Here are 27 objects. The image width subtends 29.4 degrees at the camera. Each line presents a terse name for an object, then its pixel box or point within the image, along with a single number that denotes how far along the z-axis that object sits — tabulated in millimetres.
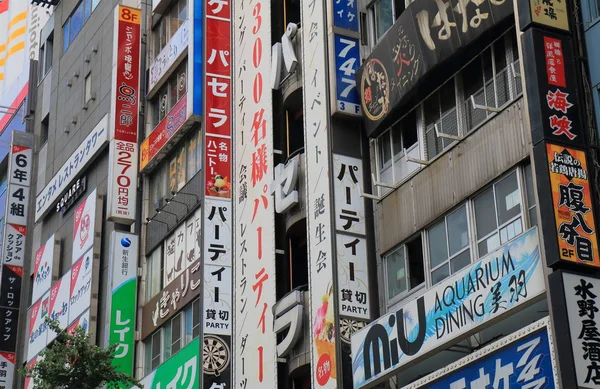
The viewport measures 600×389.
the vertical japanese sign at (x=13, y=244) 61312
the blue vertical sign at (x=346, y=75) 35375
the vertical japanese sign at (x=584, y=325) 23266
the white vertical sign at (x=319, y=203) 32938
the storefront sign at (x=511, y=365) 24234
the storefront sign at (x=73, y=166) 55312
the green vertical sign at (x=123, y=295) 47406
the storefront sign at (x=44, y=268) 57828
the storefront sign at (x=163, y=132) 47594
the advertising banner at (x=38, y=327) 56188
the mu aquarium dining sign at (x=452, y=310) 25328
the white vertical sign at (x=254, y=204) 38094
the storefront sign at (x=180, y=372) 41125
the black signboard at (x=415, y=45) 29703
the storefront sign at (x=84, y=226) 53438
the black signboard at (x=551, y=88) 25562
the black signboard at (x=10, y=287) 62322
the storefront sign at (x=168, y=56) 49188
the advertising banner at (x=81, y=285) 51781
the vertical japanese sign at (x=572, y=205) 24500
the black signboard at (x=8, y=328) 61281
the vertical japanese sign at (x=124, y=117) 50188
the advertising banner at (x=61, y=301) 54281
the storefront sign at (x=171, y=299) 43969
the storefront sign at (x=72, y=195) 57188
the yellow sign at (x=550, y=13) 26625
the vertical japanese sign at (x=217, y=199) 40125
